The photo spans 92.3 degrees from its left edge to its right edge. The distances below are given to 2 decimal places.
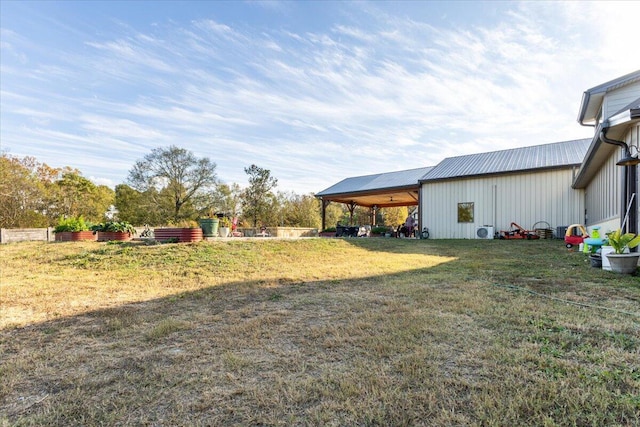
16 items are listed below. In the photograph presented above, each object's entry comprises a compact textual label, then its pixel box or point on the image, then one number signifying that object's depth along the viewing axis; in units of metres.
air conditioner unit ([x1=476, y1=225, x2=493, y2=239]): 12.72
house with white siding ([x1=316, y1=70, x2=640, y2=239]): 5.52
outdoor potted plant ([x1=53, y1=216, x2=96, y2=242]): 9.70
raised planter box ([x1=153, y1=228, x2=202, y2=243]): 7.98
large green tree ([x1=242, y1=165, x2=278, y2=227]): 25.42
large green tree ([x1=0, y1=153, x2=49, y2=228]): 18.95
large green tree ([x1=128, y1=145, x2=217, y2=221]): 25.02
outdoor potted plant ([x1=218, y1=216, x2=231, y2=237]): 9.45
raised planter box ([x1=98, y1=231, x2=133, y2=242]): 9.18
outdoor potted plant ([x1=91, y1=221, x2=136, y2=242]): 9.20
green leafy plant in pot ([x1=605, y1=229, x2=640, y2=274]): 4.40
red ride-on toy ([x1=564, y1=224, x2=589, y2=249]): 8.65
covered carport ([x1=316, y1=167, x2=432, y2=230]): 16.44
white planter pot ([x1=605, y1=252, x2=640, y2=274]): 4.48
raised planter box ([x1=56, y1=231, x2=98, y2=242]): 9.68
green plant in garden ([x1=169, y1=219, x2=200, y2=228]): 8.89
